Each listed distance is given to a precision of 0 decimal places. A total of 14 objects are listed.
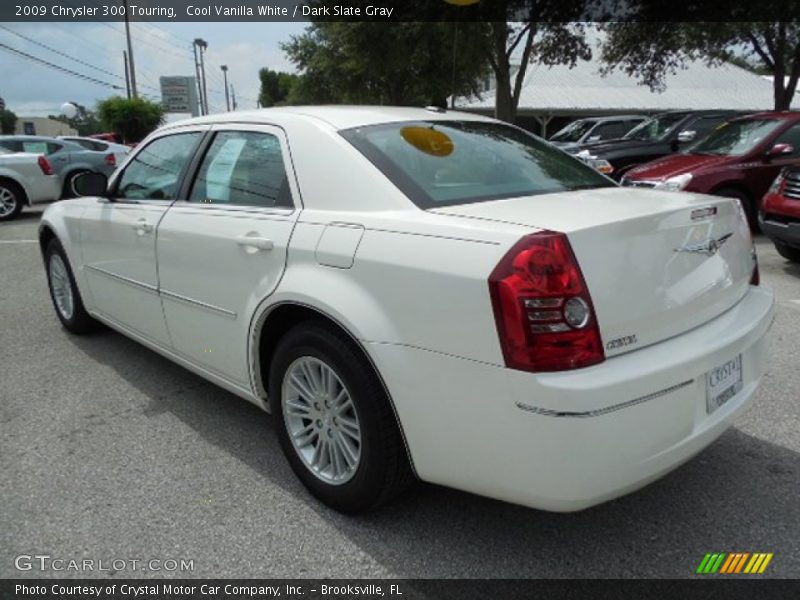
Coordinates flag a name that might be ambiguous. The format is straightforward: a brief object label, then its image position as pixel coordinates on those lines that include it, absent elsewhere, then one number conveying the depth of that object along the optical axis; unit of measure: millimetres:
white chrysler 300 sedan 1957
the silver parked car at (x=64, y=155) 12748
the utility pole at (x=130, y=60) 30409
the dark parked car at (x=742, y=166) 8002
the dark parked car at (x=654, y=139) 11375
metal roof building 30656
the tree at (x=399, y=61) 15797
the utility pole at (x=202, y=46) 56406
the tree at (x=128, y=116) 31891
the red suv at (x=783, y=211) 6270
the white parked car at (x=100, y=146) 14616
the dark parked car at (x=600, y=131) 14203
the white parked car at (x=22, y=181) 11898
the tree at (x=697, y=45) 17250
